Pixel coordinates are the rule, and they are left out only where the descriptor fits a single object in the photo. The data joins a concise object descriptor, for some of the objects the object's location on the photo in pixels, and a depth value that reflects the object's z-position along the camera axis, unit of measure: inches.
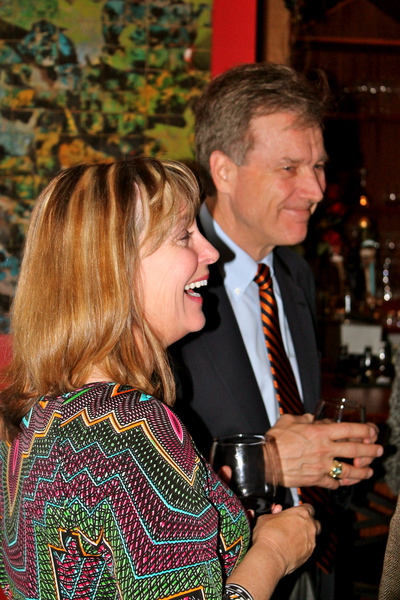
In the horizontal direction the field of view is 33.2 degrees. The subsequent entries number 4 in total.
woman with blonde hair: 38.4
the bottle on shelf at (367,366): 125.8
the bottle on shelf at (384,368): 124.0
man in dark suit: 72.5
